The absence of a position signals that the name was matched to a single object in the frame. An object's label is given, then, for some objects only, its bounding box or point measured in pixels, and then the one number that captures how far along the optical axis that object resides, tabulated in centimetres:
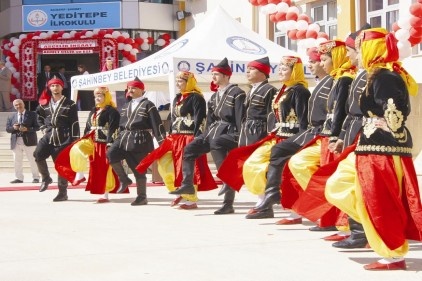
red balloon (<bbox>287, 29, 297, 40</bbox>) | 1936
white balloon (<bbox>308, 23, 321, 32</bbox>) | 1905
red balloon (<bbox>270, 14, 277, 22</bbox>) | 2025
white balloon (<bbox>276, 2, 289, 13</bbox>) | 2000
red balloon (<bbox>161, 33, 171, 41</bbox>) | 3194
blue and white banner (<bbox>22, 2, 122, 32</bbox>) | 3191
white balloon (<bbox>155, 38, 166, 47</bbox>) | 3177
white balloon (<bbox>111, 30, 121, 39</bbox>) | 3100
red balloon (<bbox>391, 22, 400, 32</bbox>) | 1534
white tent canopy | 1703
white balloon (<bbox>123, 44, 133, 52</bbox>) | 3073
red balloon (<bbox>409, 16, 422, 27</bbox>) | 1466
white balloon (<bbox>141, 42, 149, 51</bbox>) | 3133
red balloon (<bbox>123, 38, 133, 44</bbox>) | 3089
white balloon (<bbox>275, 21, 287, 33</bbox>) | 1980
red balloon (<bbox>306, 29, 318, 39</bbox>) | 1892
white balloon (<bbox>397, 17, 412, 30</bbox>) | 1489
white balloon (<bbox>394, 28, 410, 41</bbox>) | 1494
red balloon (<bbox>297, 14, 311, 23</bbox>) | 1939
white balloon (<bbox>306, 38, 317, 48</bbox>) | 1852
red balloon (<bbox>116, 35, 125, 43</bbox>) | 3084
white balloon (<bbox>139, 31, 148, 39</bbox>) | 3167
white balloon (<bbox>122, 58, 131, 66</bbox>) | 3040
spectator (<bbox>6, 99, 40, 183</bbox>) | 1789
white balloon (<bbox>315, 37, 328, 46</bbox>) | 1843
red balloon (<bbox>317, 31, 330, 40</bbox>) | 1886
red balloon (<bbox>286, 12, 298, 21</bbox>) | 1966
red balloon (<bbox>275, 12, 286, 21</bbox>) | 1998
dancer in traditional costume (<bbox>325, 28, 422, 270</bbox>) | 682
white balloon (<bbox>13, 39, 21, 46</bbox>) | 3133
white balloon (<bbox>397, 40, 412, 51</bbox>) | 1495
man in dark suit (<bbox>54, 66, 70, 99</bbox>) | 2880
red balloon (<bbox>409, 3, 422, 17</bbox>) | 1456
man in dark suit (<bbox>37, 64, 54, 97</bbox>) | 3035
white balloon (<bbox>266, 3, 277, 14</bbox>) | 2016
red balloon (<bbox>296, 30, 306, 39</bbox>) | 1912
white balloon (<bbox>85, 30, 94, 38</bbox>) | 3114
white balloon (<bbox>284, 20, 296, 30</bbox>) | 1948
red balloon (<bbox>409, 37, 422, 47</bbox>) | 1488
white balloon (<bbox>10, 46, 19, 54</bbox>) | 3133
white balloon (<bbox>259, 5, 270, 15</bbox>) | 2011
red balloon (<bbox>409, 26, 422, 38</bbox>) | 1477
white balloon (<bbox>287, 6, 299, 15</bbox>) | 1972
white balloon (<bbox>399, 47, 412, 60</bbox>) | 1495
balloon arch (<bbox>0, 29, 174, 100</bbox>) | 3092
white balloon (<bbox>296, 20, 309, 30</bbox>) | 1919
